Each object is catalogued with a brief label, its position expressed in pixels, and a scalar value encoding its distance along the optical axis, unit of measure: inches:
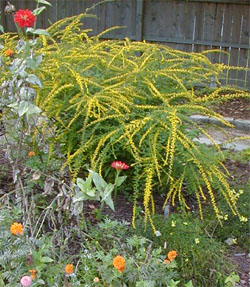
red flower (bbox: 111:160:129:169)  72.8
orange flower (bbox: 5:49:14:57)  83.7
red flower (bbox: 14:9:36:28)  70.7
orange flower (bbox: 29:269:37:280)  67.5
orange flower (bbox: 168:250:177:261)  71.2
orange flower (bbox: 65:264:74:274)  65.9
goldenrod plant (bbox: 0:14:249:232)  87.4
